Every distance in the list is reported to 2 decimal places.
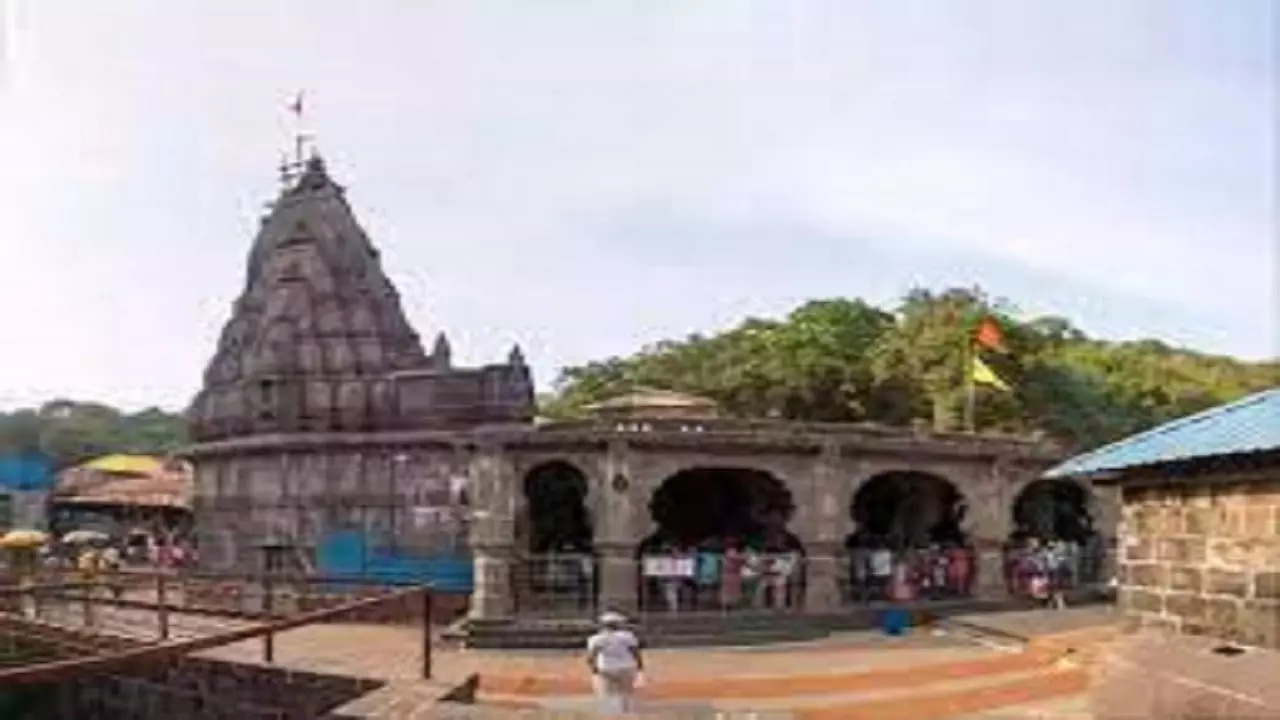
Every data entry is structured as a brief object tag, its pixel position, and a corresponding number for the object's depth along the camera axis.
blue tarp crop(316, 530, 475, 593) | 26.41
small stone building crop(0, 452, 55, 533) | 44.47
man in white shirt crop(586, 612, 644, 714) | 13.91
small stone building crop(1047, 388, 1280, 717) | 8.39
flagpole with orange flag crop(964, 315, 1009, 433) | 34.31
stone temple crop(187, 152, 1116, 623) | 23.73
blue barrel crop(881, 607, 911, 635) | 23.91
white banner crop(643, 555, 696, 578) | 23.91
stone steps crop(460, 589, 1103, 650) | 22.39
